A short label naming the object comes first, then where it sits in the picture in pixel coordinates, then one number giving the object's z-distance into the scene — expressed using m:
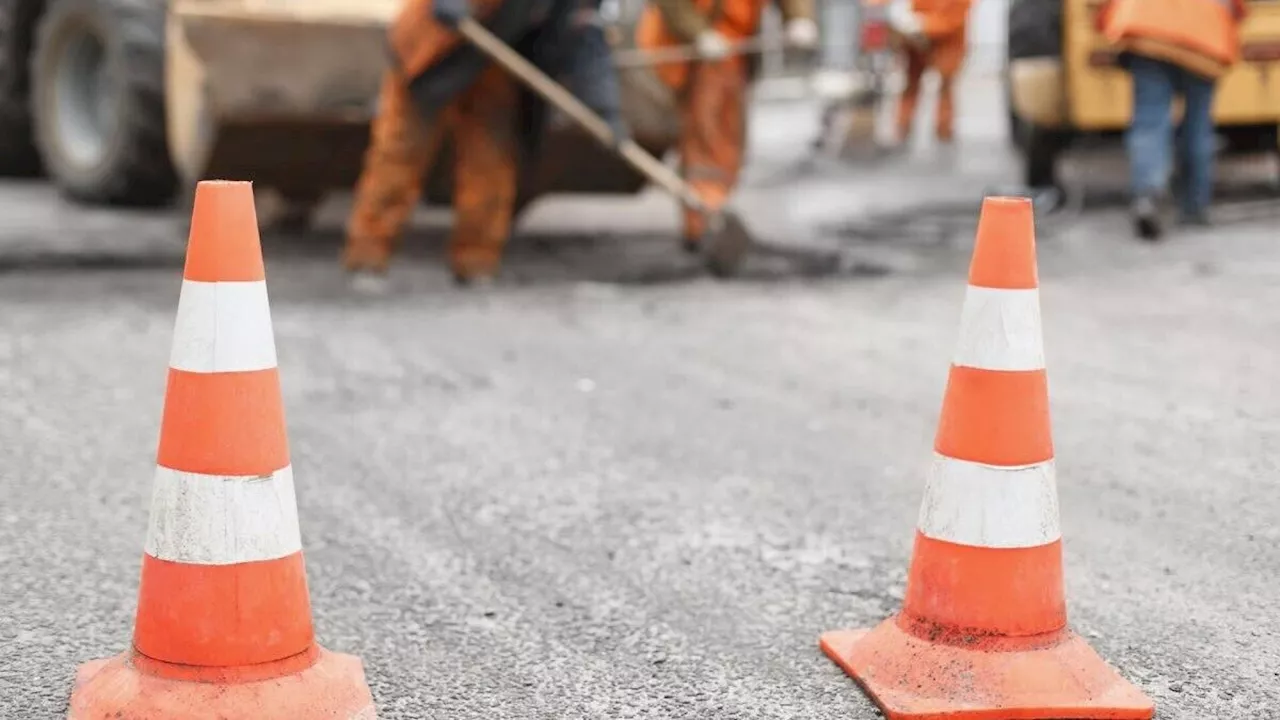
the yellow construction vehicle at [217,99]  6.24
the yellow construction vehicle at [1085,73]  7.70
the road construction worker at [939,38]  12.05
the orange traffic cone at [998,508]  2.39
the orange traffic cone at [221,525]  2.16
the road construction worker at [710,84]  7.46
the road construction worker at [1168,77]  7.07
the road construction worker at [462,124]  5.91
